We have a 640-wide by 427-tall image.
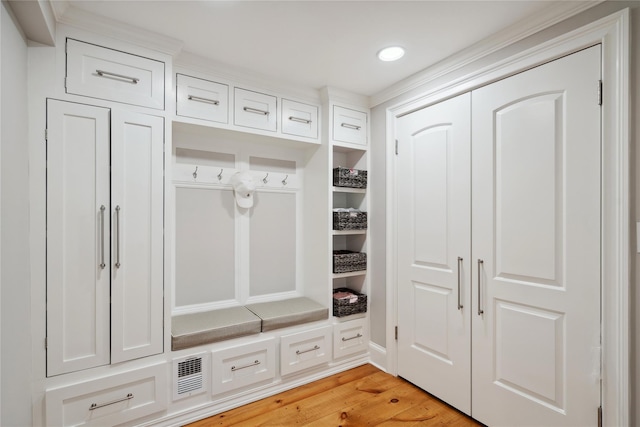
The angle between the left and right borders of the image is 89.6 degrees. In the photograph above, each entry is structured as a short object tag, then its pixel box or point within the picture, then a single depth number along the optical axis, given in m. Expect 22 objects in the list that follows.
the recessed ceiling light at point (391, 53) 2.08
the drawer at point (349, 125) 2.78
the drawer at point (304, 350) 2.45
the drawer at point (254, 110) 2.41
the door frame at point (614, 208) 1.44
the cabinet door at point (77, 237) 1.70
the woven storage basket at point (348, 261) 2.74
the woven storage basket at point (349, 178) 2.75
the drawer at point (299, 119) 2.63
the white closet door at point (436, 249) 2.16
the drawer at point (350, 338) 2.74
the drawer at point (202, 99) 2.18
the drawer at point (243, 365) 2.18
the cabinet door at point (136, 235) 1.85
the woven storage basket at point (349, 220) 2.73
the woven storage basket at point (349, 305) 2.72
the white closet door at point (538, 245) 1.59
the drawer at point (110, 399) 1.71
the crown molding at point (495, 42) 1.62
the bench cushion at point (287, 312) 2.40
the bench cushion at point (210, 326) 2.07
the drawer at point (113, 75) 1.75
